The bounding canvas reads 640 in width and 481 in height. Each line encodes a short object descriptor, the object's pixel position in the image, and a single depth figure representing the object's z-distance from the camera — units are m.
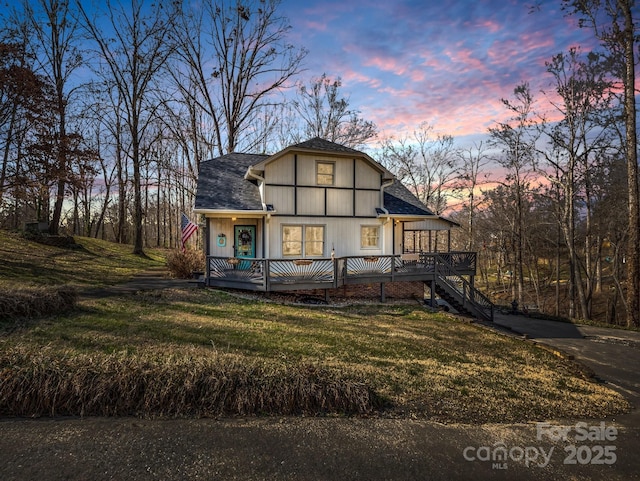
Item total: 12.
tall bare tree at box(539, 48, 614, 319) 20.30
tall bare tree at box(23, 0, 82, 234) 21.59
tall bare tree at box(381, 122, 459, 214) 36.94
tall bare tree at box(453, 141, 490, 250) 33.65
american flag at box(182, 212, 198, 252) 15.67
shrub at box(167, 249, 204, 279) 16.34
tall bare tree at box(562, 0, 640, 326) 14.00
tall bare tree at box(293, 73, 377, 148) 31.97
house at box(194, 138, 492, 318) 14.25
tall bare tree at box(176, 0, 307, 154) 25.47
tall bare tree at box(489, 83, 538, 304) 24.06
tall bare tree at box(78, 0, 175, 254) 24.08
